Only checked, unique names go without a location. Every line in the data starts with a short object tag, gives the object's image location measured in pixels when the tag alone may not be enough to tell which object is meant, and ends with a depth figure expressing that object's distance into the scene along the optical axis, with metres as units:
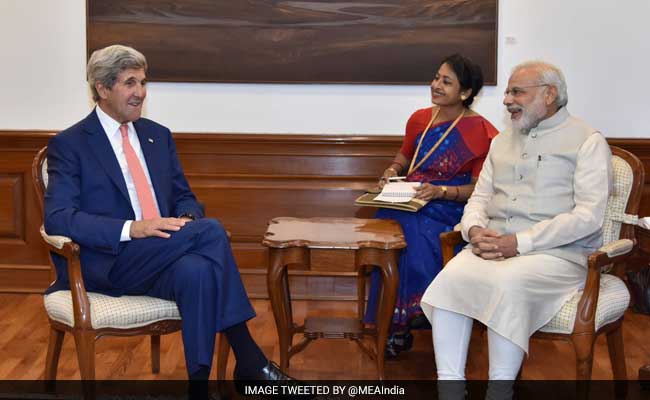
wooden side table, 3.65
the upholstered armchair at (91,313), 3.35
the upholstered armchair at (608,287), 3.34
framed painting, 5.05
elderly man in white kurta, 3.34
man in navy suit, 3.34
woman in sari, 4.21
